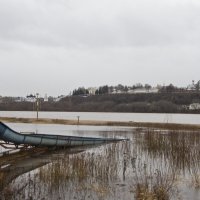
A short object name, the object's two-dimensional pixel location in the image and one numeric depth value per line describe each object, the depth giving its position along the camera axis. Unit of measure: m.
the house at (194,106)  117.88
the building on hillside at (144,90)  180.25
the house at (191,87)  165.25
